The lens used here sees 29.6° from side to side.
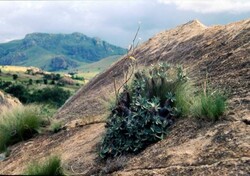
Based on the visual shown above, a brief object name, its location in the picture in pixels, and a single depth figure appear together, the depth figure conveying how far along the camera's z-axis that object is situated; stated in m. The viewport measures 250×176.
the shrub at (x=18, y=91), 51.47
